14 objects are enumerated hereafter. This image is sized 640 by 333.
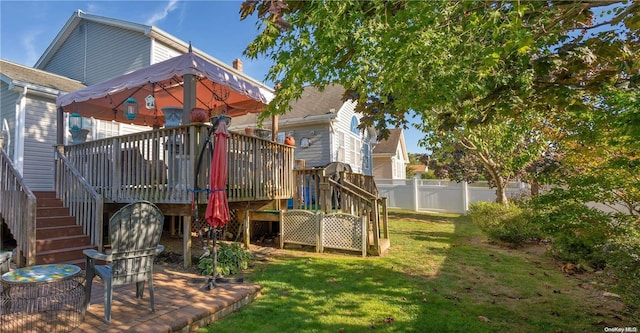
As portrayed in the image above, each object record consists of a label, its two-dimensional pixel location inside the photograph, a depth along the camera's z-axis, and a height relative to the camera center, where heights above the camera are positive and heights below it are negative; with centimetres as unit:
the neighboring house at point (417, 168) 4628 +199
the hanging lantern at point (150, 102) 707 +184
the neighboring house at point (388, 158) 2698 +202
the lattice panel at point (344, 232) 732 -119
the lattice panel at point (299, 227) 780 -112
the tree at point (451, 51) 381 +175
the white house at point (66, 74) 895 +406
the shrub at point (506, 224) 862 -125
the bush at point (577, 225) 409 -62
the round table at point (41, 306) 313 -144
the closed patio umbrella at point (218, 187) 485 -6
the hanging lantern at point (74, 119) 827 +175
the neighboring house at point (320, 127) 1433 +267
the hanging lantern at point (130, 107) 764 +187
